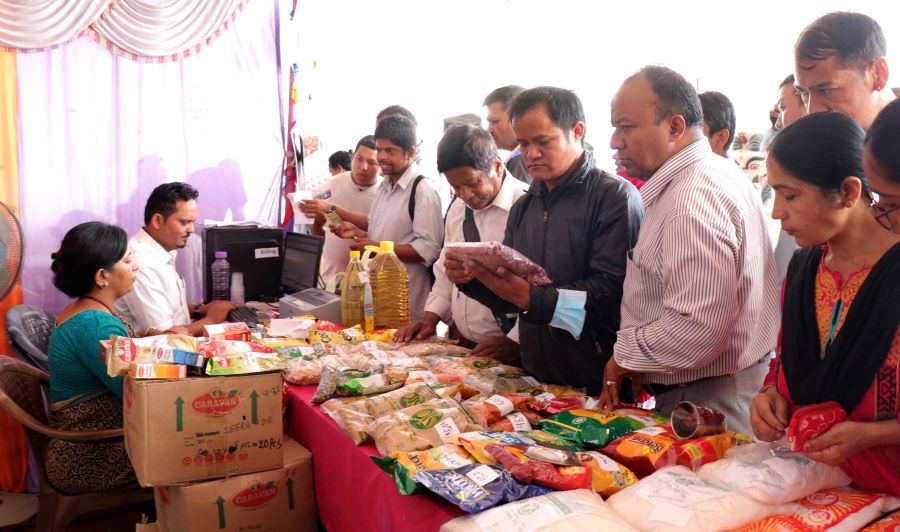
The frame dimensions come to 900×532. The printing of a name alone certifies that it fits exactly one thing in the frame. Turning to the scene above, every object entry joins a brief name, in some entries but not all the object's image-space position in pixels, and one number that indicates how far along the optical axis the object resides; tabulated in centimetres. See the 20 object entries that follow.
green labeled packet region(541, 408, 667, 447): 147
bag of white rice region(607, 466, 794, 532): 109
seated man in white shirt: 343
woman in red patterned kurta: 113
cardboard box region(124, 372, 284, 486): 174
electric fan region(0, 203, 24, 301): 342
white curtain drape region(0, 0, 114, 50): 396
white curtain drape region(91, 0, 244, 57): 443
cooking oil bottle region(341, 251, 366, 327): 306
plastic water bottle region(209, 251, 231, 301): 402
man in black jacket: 198
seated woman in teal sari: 243
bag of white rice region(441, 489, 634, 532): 109
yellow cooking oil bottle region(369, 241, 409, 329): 310
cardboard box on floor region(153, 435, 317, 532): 183
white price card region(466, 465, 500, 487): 123
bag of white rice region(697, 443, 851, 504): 114
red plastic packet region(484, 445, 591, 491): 123
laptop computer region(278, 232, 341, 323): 324
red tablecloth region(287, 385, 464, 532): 131
